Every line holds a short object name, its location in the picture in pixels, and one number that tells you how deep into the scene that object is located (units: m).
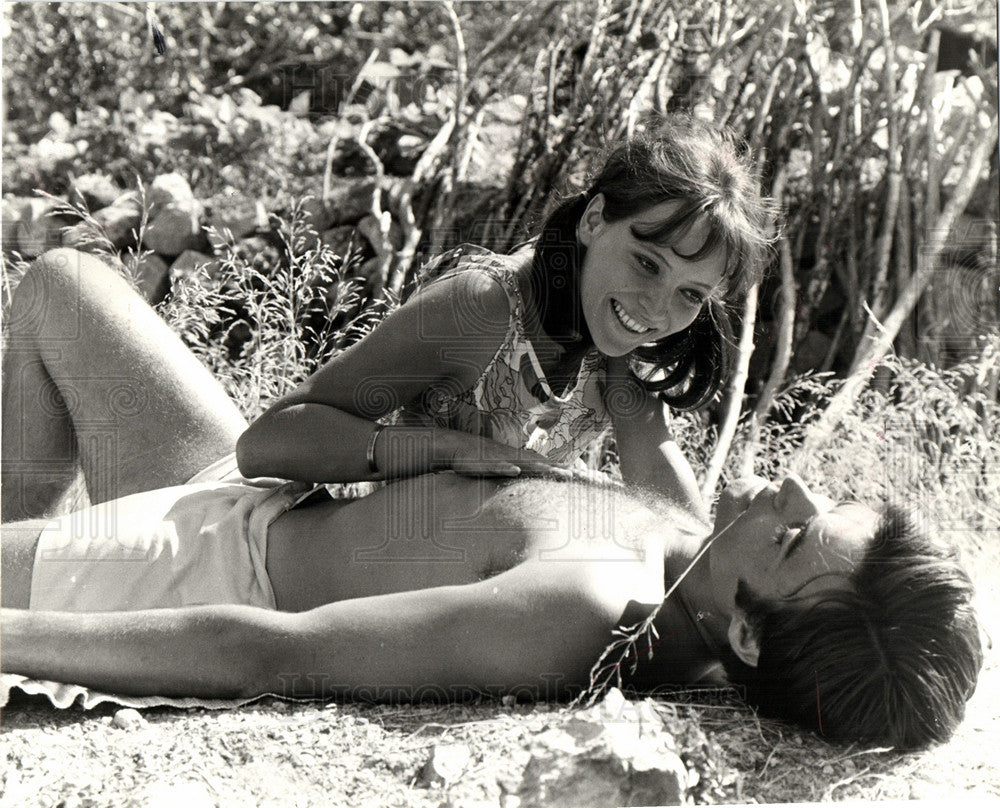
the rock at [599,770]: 1.78
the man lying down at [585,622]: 1.92
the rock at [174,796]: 1.76
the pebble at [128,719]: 1.94
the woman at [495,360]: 2.17
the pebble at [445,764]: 1.82
